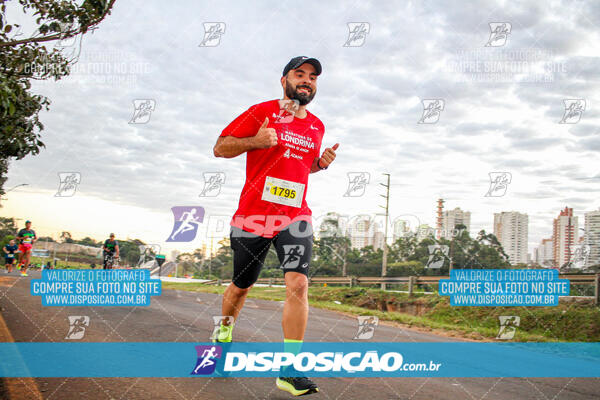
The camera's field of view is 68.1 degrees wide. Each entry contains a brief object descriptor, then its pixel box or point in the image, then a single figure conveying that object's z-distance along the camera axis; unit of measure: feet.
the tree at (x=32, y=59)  13.98
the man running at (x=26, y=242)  47.29
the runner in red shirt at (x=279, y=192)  11.28
